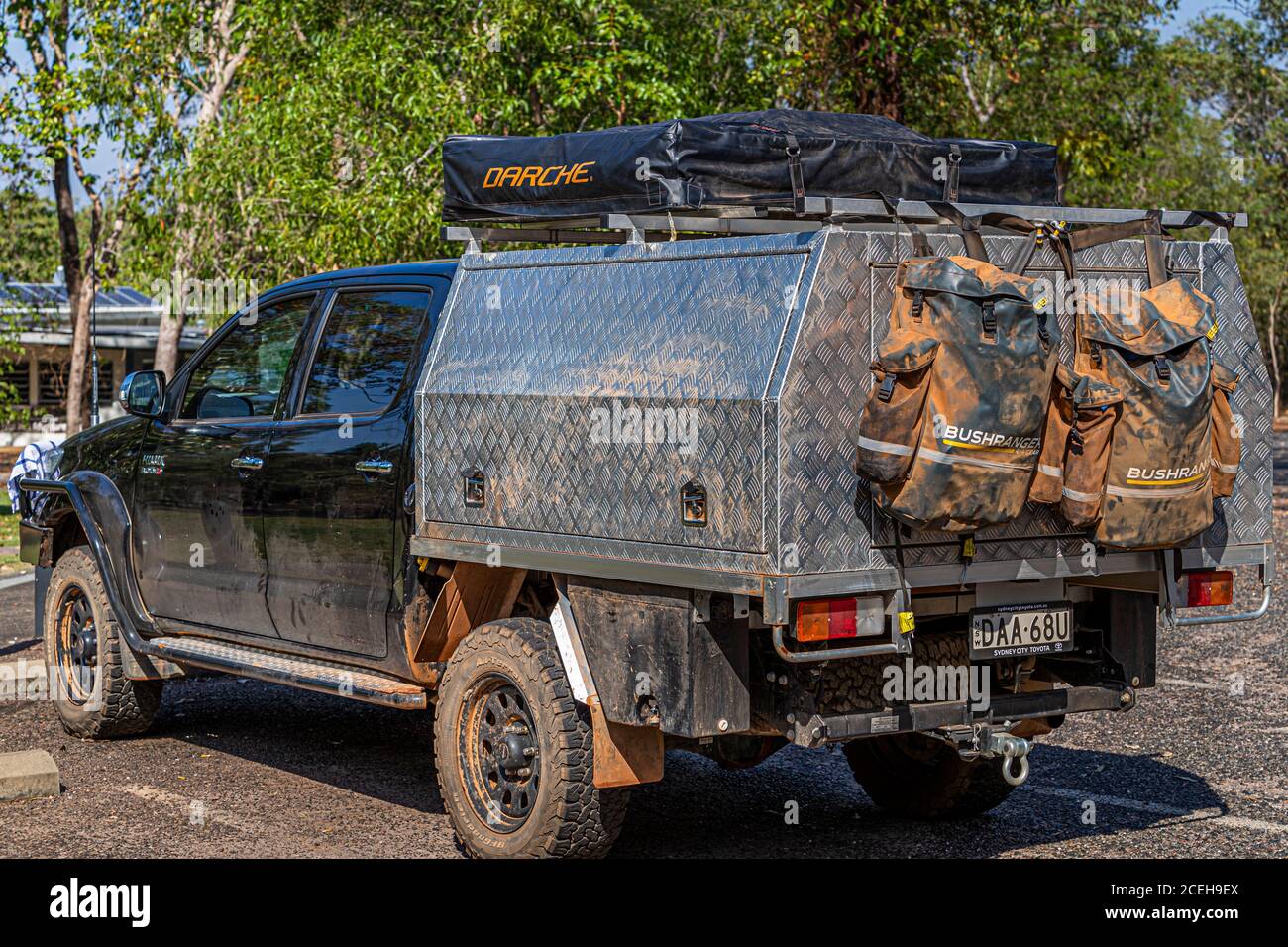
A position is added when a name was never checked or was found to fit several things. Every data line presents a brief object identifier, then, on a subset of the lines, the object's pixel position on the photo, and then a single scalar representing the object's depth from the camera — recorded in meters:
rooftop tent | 5.77
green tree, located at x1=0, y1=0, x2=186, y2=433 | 22.12
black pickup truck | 4.96
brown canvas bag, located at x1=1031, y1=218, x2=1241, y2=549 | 5.11
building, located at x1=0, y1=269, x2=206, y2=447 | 38.81
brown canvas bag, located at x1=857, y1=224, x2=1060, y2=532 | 4.79
